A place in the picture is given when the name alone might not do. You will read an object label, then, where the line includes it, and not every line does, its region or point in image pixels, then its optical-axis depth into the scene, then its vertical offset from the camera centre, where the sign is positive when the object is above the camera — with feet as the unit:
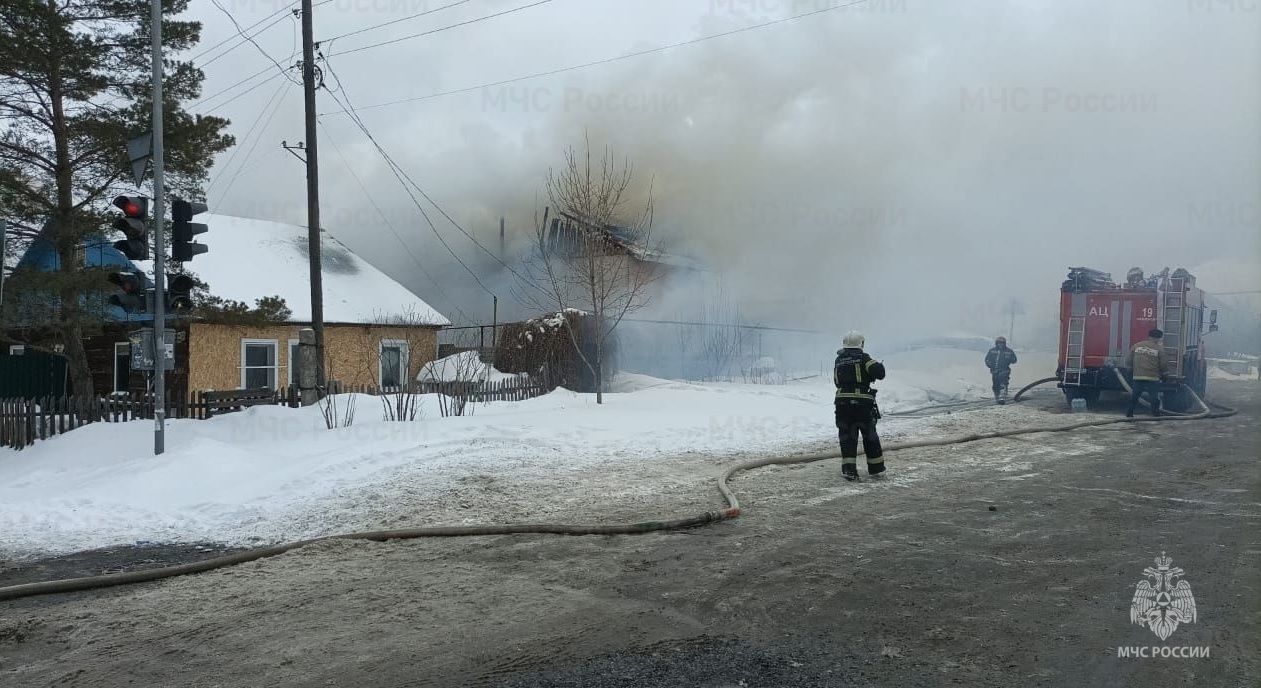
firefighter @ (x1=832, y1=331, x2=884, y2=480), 25.82 -2.54
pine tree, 37.42 +8.94
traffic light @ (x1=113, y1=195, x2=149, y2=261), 27.61 +3.19
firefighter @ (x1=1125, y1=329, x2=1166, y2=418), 42.42 -1.70
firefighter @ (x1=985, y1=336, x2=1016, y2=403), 52.03 -2.03
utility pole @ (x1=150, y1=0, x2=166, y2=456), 29.22 +1.90
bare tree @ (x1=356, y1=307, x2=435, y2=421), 61.67 -1.61
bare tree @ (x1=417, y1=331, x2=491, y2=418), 40.14 -3.34
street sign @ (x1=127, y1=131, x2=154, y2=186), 29.50 +6.08
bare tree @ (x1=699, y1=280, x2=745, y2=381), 69.67 -0.59
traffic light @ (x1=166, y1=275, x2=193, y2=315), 29.58 +1.06
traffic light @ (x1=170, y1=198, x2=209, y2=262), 29.17 +3.19
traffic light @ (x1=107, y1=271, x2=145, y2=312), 28.68 +1.01
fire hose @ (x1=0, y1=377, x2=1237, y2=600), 16.06 -5.01
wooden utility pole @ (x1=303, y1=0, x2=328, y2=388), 41.91 +6.78
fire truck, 44.83 +0.41
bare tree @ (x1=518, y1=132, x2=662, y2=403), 48.34 +4.88
